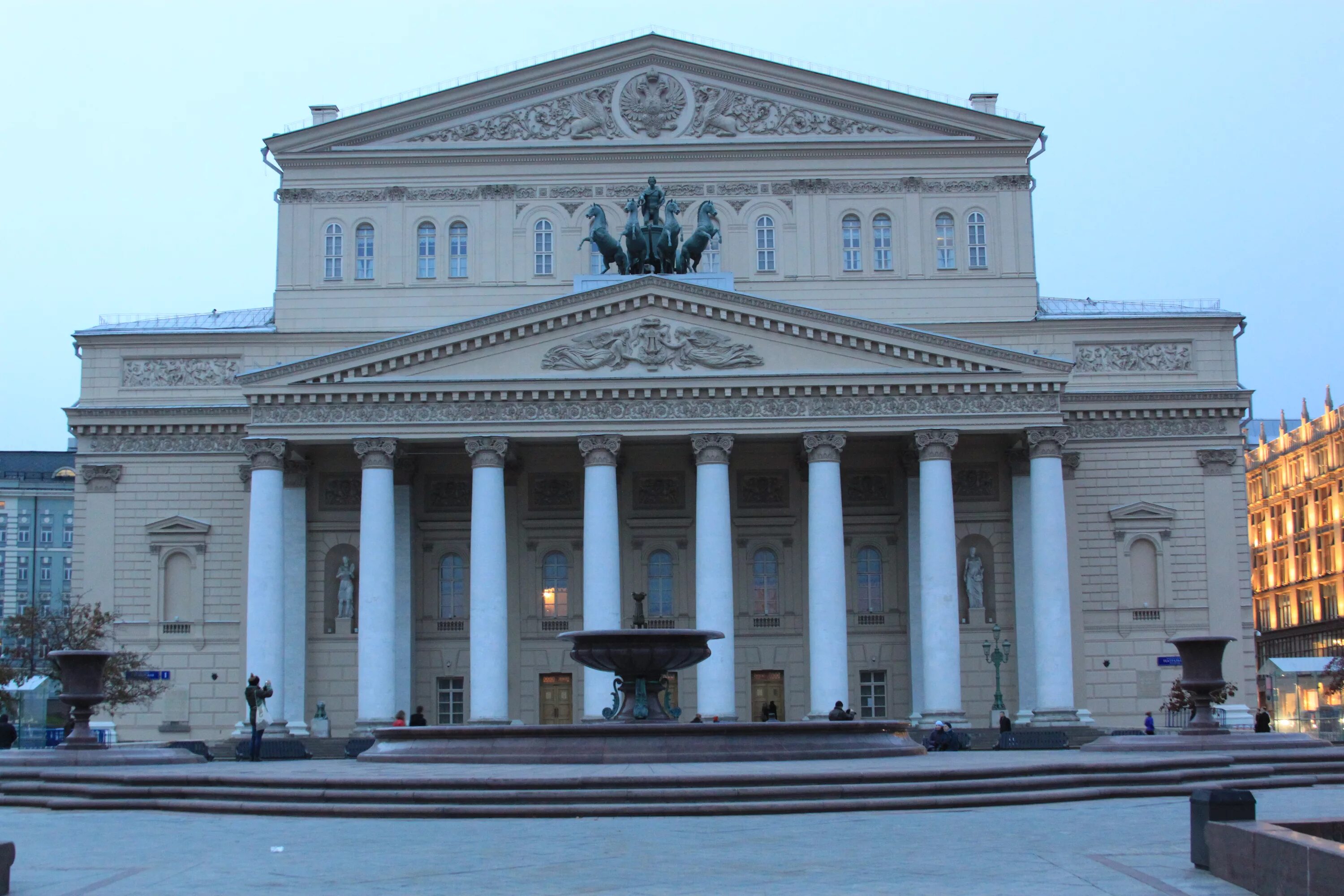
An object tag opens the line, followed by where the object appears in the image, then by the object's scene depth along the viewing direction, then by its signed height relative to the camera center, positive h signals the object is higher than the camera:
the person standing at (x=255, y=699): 33.78 -1.00
